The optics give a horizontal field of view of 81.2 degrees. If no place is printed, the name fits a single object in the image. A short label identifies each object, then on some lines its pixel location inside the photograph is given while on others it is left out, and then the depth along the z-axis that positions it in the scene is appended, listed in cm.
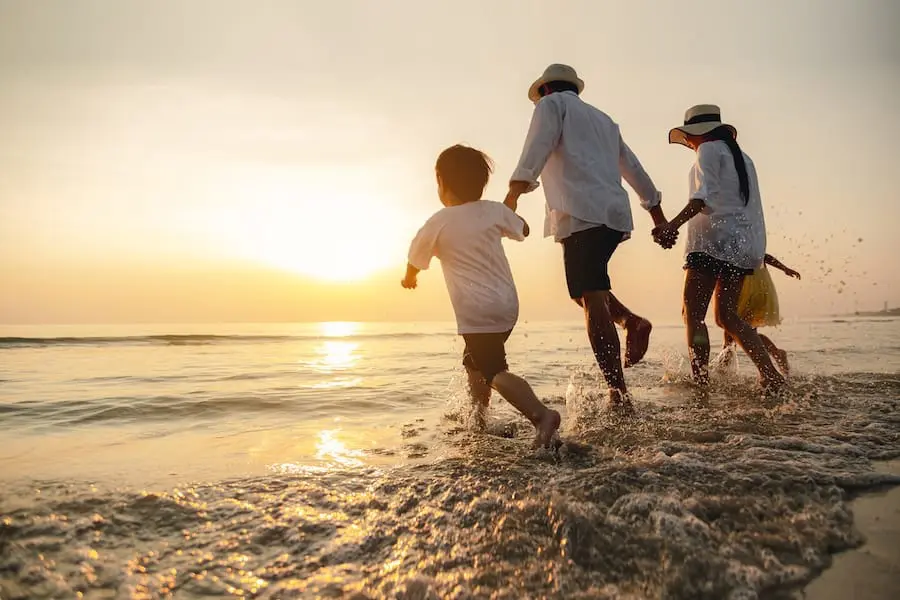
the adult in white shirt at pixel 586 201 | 352
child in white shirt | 309
